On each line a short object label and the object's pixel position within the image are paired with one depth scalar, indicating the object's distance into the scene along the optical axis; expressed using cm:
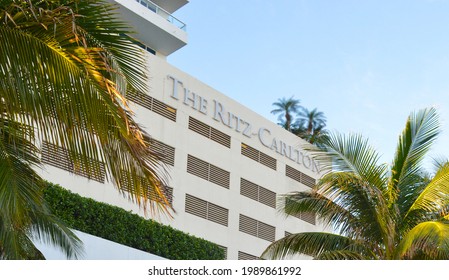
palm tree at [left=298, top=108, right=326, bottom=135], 6162
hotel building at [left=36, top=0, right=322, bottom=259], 3281
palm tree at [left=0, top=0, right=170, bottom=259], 854
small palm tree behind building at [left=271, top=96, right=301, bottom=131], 6159
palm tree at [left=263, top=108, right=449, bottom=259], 1708
